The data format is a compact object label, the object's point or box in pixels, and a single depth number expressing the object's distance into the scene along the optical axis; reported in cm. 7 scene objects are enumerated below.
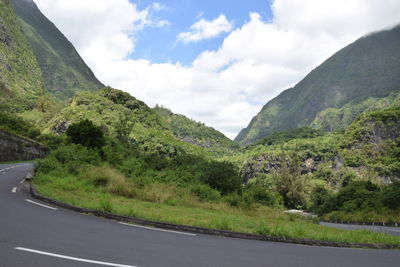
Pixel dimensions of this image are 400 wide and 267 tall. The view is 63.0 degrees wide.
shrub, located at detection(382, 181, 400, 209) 4164
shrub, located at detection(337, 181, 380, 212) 4921
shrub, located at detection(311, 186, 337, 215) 6214
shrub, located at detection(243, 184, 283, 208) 3616
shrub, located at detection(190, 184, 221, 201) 2481
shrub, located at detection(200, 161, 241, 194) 3111
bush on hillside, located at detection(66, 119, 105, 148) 3328
